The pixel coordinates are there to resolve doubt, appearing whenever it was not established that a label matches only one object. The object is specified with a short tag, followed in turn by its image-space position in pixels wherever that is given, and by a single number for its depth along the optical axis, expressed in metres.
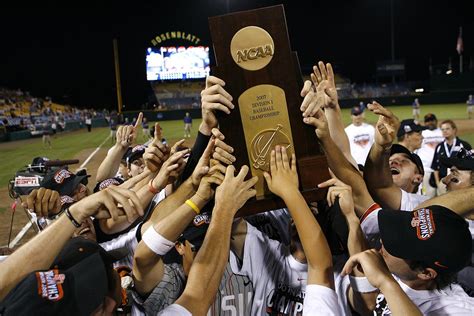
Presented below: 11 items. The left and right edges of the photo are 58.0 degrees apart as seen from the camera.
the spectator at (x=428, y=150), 7.97
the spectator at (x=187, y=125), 27.06
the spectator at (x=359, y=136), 8.10
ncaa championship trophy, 2.30
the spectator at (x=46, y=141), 24.27
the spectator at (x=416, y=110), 30.19
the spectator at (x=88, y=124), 36.34
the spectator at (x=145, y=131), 28.78
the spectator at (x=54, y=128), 32.03
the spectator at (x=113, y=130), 27.31
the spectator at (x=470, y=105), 28.48
